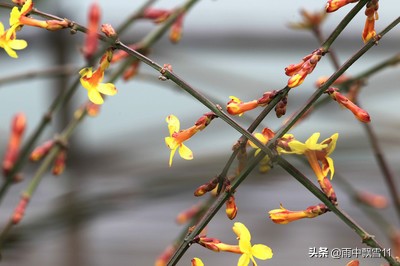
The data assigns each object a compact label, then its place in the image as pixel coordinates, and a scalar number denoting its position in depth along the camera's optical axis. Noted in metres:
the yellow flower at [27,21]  0.79
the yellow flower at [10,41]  0.79
